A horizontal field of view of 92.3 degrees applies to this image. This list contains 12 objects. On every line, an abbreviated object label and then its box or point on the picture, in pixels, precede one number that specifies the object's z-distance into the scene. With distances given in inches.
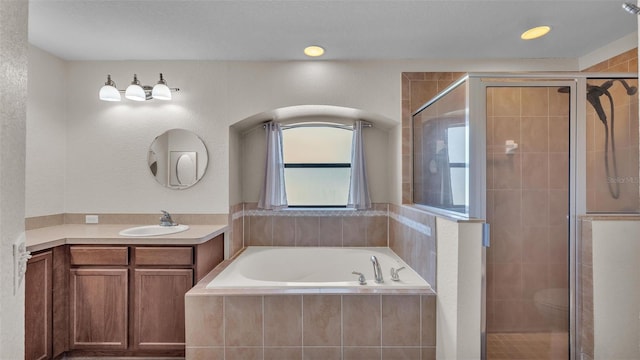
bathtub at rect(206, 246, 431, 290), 112.0
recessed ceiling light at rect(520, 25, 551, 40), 87.7
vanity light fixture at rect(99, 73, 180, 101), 103.4
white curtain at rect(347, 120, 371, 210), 128.0
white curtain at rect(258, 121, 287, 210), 128.3
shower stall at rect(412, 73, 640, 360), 70.7
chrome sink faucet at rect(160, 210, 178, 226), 108.9
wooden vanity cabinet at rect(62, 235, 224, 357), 86.7
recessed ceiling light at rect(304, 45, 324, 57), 99.9
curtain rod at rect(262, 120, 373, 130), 134.3
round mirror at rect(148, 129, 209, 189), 113.3
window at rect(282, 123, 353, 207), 137.5
